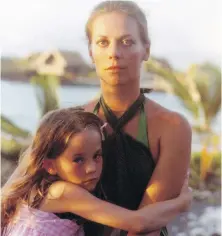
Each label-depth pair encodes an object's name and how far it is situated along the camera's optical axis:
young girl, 2.21
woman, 2.26
